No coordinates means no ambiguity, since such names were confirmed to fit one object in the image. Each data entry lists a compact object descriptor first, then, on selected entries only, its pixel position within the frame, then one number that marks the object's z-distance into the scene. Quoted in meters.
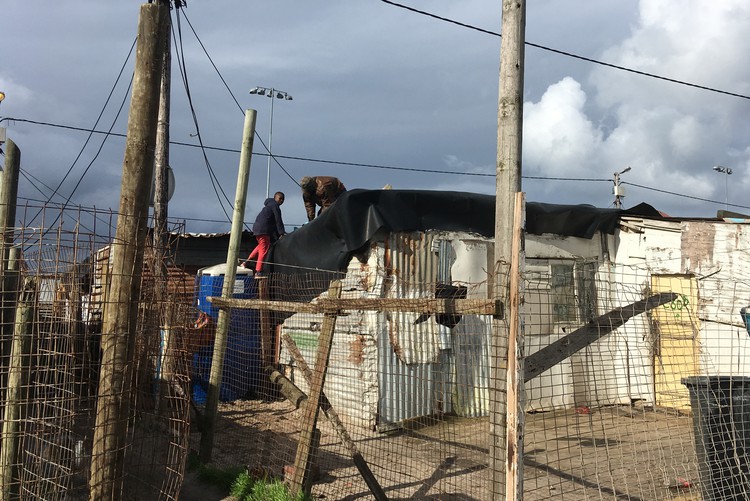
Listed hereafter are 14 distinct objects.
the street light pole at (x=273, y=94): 24.59
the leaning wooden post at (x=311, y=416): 5.28
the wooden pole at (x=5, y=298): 4.08
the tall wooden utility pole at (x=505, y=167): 3.92
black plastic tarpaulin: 8.88
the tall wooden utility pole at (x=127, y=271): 3.95
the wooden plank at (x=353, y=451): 5.12
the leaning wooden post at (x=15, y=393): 4.05
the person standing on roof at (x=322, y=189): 11.13
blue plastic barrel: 9.29
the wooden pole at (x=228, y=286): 6.82
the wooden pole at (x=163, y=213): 4.64
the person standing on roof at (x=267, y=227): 11.27
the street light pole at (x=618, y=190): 32.44
